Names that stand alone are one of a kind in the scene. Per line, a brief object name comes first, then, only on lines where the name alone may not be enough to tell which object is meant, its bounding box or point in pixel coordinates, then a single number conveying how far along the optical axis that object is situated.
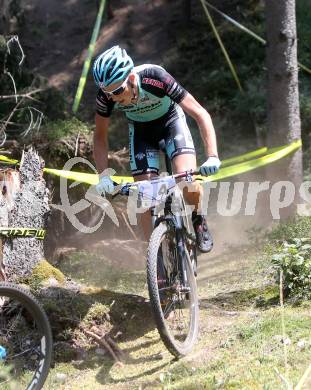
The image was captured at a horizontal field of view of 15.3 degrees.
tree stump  9.49
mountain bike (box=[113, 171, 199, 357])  7.99
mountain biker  8.03
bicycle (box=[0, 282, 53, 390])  7.05
